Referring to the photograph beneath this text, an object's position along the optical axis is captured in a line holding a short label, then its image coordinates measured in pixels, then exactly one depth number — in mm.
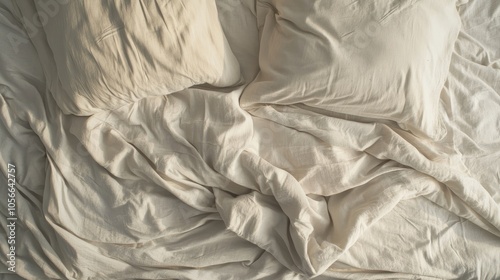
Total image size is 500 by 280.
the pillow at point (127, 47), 743
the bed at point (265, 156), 800
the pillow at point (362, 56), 788
